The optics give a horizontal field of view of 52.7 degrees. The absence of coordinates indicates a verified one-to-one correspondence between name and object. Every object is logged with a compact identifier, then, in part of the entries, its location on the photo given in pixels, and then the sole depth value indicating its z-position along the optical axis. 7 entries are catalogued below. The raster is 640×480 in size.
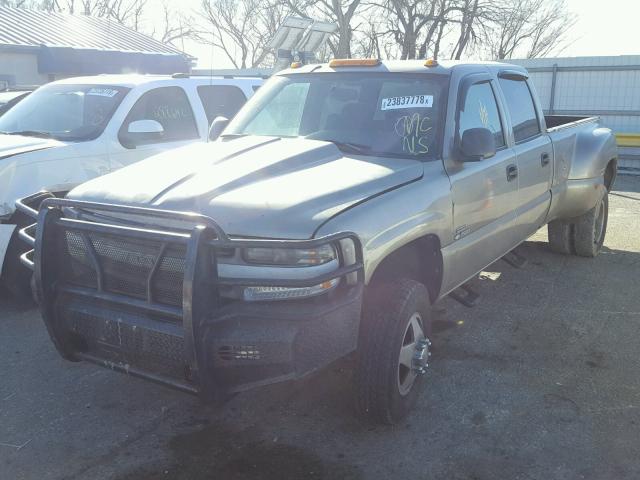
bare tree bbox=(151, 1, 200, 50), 40.66
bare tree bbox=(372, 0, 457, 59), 30.22
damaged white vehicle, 5.20
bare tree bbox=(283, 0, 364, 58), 28.80
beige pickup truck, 2.84
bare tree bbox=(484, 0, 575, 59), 30.57
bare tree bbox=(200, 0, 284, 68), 37.06
